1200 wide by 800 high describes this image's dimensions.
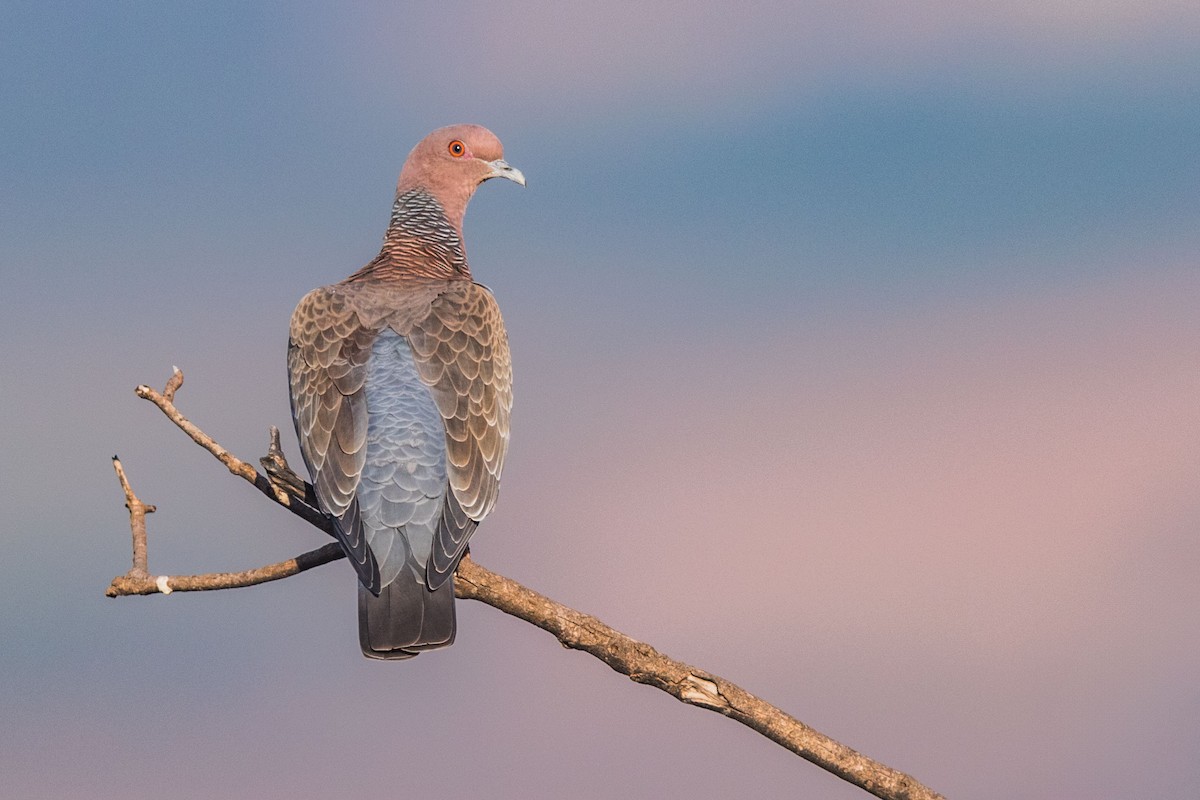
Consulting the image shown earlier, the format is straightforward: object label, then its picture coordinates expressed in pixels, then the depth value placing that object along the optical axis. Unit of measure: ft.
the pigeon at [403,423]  40.83
